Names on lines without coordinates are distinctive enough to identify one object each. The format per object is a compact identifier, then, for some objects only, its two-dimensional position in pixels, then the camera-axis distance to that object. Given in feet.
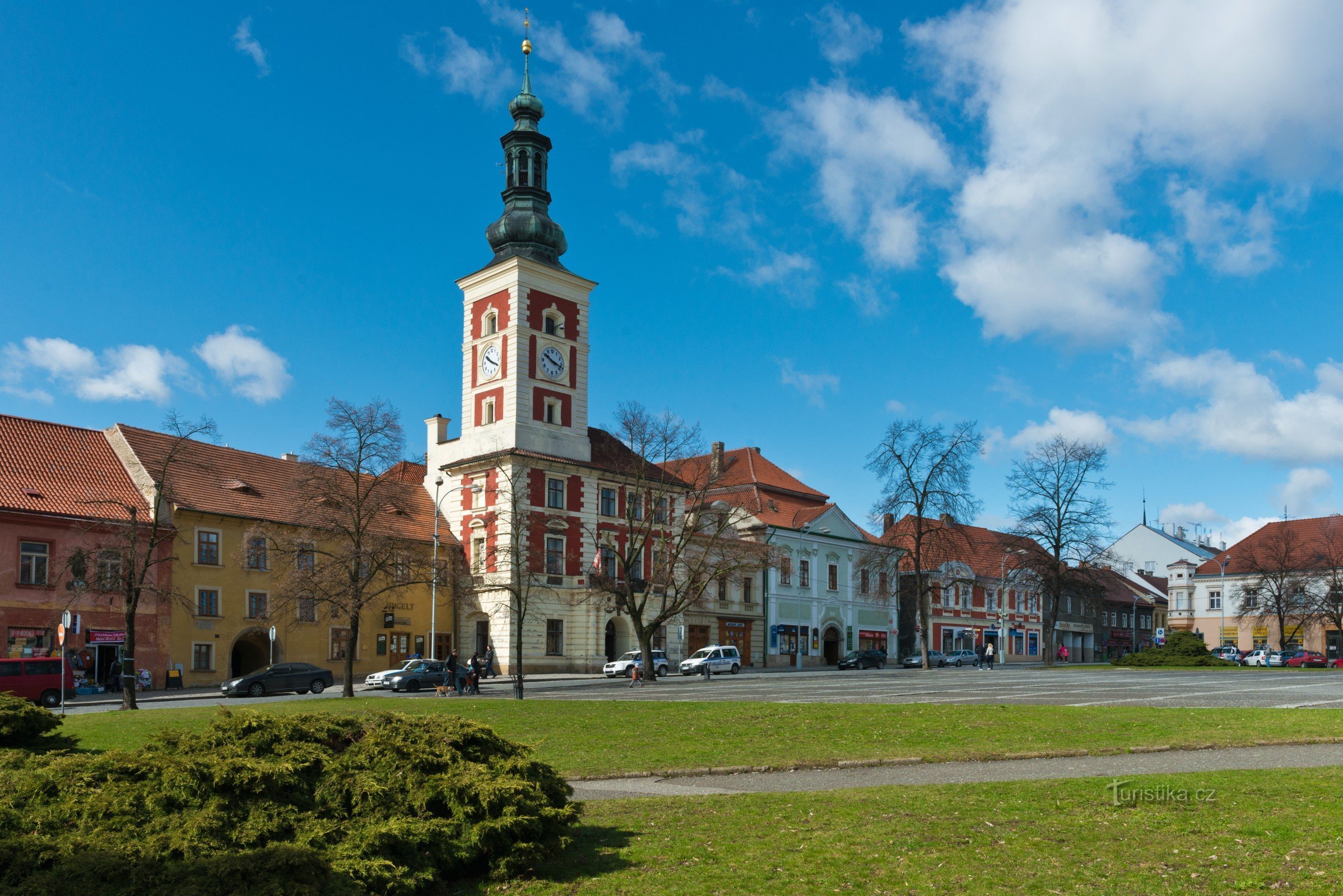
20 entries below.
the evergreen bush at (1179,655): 182.80
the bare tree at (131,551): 101.71
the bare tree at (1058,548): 196.24
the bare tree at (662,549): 161.17
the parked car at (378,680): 141.79
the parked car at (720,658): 180.96
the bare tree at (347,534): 118.01
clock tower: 197.77
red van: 106.83
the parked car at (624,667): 170.09
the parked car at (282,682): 122.62
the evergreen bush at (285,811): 23.34
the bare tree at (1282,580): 252.01
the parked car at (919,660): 217.15
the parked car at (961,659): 236.43
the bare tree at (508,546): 171.63
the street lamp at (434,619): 177.99
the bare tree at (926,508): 185.26
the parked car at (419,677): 138.41
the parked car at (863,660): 216.33
